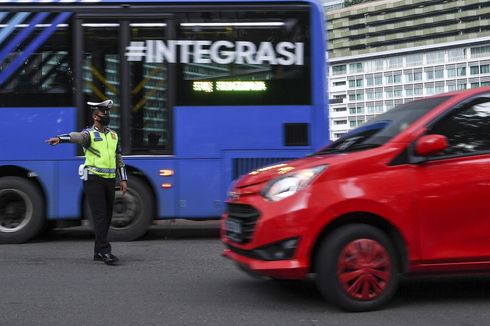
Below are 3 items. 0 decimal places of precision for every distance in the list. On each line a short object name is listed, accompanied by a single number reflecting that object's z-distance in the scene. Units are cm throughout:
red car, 414
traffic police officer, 619
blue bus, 764
